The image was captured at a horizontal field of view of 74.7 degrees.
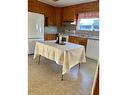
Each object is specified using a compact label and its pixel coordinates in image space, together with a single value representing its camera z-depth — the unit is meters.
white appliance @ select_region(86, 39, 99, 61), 2.91
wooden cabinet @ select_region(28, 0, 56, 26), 3.41
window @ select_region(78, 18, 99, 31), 3.39
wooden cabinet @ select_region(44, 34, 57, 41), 3.88
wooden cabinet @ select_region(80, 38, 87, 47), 3.17
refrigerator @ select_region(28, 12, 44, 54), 3.26
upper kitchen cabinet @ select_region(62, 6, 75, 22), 3.77
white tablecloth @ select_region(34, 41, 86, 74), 1.77
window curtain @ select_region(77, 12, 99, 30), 3.22
